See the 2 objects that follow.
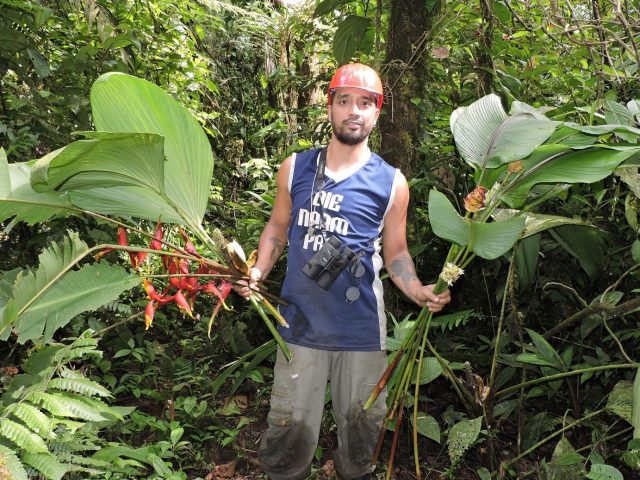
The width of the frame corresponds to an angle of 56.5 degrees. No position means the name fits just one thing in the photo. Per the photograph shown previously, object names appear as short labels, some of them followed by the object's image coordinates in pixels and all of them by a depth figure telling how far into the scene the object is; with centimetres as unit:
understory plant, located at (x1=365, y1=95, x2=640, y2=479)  158
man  198
